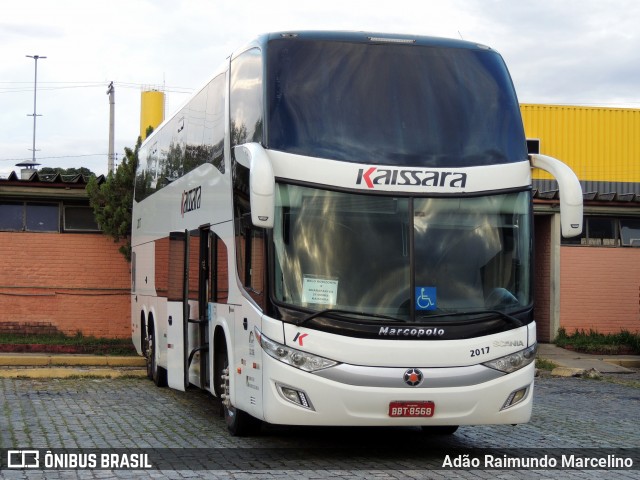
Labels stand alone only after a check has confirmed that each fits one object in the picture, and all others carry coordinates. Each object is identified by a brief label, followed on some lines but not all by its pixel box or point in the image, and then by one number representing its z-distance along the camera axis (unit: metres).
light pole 75.50
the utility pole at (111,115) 56.69
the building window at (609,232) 25.53
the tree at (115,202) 22.30
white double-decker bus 9.42
